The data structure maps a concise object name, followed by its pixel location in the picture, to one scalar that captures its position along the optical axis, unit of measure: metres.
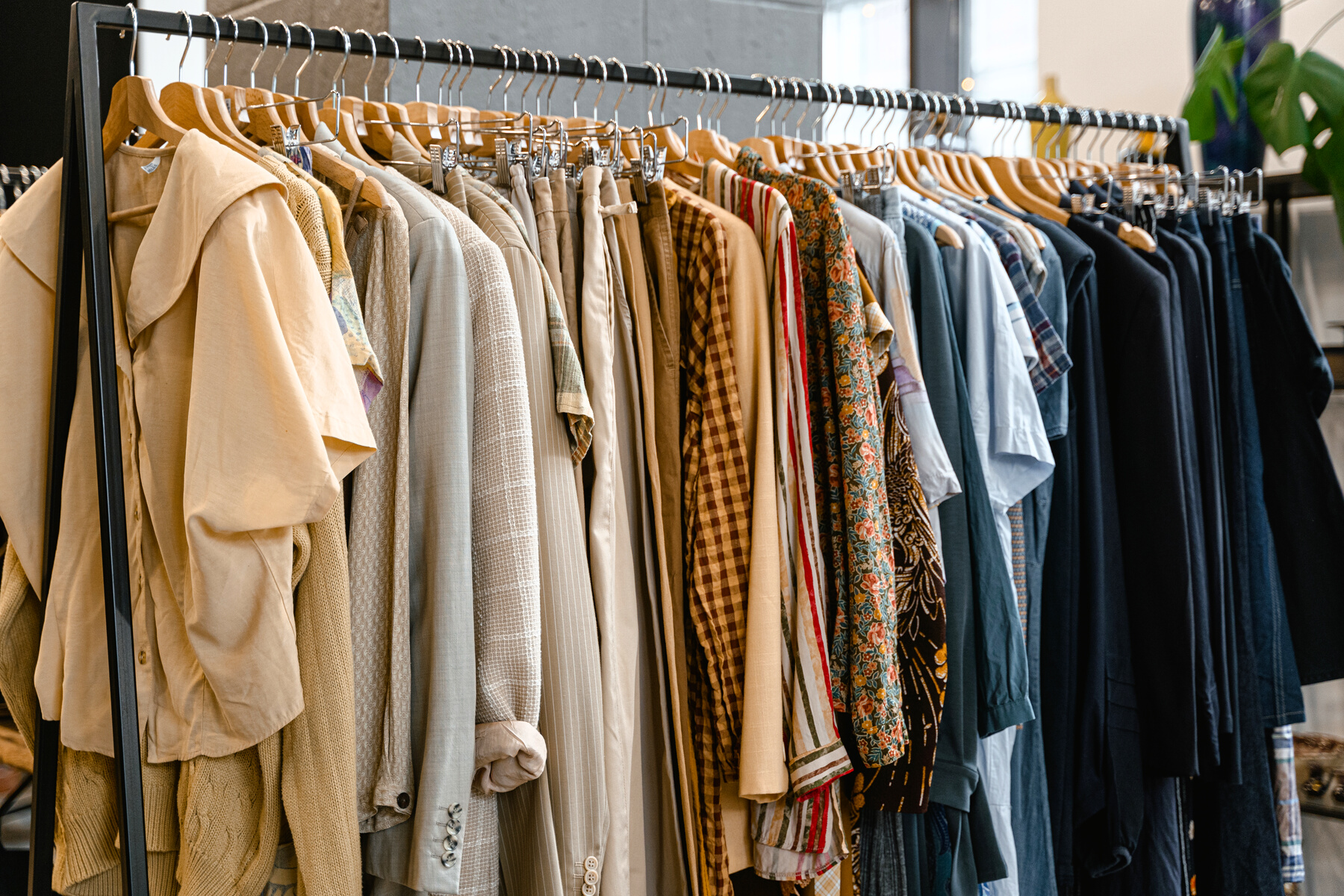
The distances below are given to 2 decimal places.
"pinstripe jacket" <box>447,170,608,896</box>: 1.12
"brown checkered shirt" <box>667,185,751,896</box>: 1.29
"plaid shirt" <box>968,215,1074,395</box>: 1.54
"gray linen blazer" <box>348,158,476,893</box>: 1.03
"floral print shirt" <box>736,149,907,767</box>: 1.28
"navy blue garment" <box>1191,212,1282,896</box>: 1.74
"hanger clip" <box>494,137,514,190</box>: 1.32
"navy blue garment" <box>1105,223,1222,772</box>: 1.57
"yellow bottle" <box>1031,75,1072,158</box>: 2.18
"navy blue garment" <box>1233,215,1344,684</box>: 1.77
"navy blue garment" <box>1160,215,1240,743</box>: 1.67
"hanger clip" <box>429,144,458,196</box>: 1.27
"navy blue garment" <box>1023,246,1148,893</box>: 1.58
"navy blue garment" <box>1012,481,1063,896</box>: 1.54
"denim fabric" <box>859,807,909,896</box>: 1.39
